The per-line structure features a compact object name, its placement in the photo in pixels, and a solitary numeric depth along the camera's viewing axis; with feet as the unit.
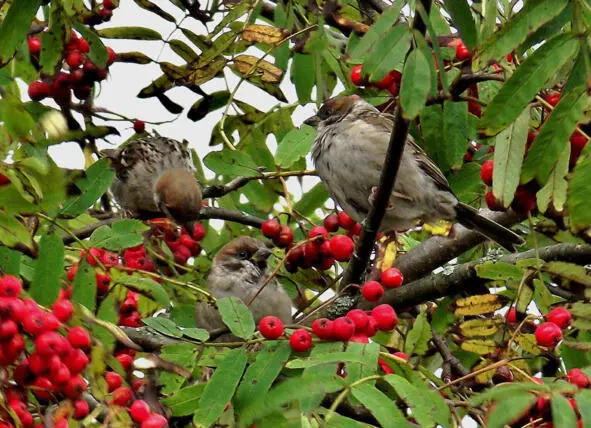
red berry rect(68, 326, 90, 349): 19.47
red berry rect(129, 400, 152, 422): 20.30
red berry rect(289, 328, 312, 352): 23.20
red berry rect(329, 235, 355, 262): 31.19
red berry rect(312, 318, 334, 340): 23.43
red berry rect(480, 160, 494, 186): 23.89
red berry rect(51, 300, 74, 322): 19.90
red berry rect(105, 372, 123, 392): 21.19
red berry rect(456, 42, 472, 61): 29.50
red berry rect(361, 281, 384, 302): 26.71
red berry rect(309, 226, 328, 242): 32.44
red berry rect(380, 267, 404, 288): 28.35
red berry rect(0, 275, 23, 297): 18.97
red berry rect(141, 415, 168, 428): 20.08
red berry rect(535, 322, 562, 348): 24.70
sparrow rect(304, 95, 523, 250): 36.45
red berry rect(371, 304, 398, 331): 25.09
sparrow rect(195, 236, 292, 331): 36.83
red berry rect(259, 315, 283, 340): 23.52
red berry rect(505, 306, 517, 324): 27.35
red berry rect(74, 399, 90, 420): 20.04
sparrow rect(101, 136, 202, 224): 47.93
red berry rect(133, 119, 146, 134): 38.17
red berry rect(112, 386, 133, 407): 20.25
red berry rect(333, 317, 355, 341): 23.34
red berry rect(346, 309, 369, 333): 24.39
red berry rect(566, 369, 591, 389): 20.84
